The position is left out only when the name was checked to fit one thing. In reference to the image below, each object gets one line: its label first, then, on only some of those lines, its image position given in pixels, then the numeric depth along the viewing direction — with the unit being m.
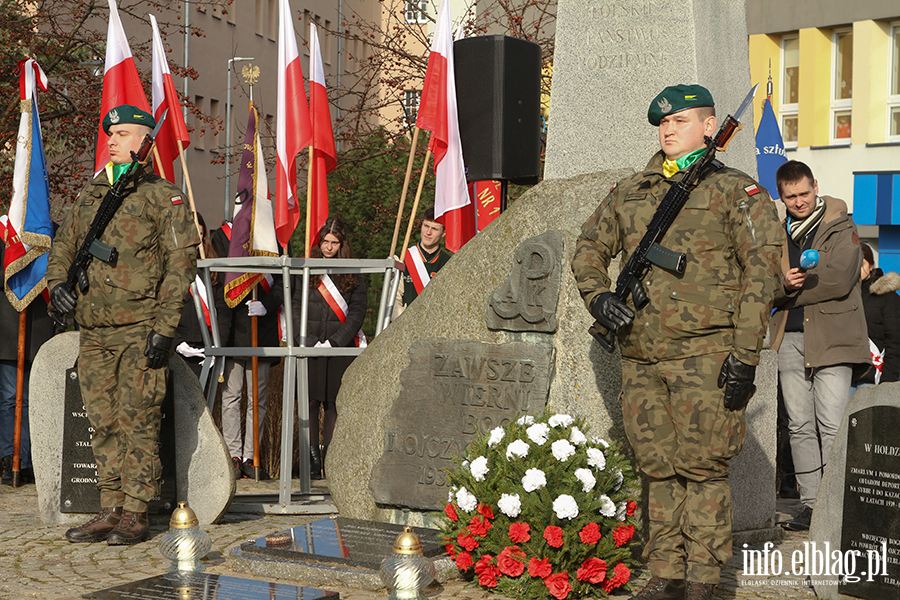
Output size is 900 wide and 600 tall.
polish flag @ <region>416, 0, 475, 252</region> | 8.57
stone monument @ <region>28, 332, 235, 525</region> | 7.09
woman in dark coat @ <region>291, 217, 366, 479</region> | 9.13
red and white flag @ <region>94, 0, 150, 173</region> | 8.65
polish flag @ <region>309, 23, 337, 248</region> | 8.20
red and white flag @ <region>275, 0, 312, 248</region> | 8.07
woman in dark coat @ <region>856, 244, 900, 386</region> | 9.38
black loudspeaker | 8.61
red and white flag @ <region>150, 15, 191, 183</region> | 8.94
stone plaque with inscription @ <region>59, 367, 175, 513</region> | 7.05
